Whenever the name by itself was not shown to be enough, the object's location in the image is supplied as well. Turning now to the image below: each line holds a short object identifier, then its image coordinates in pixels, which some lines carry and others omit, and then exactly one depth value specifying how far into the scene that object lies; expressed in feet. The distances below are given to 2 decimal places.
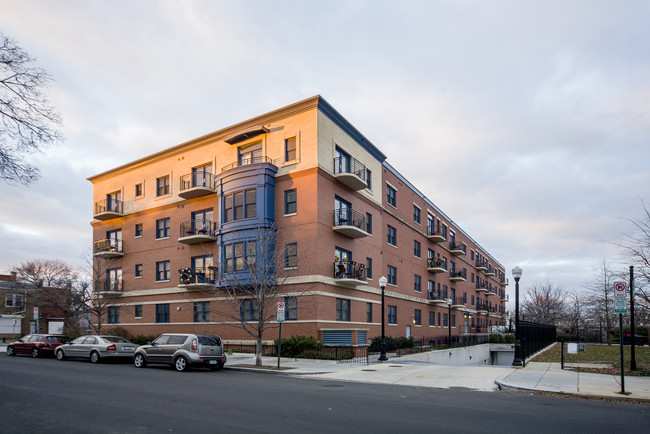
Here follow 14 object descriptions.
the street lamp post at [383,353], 81.52
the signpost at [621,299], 44.71
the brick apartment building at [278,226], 97.91
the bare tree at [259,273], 86.68
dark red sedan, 91.25
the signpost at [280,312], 68.49
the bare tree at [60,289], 136.77
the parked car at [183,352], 66.08
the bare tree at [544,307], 243.60
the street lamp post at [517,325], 71.05
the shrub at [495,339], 183.02
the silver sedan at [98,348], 79.20
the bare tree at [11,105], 40.22
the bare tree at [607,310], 146.51
